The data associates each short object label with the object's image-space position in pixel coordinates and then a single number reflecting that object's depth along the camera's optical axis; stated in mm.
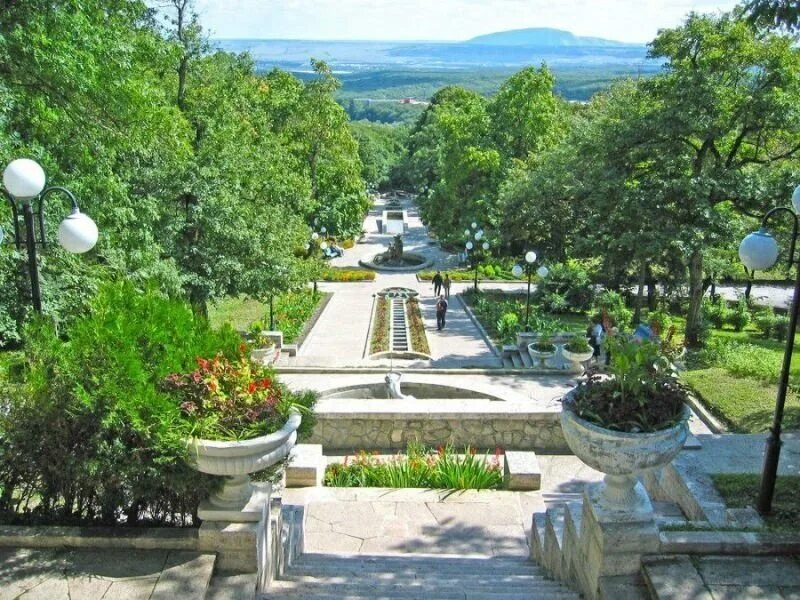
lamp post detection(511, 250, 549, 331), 16375
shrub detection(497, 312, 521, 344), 18609
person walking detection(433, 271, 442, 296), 25406
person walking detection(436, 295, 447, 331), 20719
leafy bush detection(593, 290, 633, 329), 19359
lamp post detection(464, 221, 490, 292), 25712
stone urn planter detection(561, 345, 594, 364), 13977
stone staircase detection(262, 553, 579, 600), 4547
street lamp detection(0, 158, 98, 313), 5918
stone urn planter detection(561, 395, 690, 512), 3979
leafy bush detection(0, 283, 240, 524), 4145
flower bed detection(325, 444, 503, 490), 7766
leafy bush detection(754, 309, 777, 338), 19891
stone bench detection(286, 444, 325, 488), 7484
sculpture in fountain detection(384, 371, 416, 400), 11195
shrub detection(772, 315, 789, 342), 19528
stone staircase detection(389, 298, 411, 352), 18927
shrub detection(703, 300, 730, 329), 21359
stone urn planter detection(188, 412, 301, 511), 3996
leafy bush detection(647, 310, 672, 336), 18044
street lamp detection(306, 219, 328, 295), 30847
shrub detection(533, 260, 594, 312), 22984
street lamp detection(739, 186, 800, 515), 5719
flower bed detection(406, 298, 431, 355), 18722
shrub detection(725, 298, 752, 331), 21077
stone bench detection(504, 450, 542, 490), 7680
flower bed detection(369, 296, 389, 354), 18659
